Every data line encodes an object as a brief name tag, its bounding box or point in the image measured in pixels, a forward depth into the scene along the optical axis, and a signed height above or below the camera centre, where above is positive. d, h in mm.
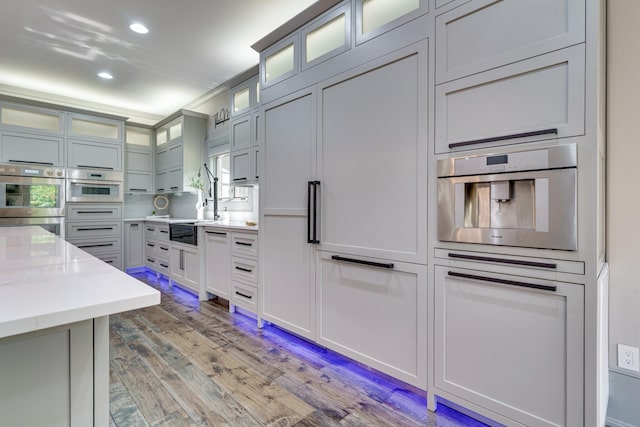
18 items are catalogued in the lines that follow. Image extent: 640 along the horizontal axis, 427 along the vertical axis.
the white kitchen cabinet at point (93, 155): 4539 +849
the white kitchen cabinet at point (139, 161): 5258 +859
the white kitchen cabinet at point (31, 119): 4094 +1292
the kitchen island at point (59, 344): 581 -299
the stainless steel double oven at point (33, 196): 4035 +189
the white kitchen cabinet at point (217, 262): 3266 -575
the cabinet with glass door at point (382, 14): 1728 +1190
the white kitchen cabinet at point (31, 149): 4067 +842
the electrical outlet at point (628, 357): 1550 -750
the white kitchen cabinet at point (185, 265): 3721 -713
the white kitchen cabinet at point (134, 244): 5043 -568
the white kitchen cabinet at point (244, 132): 3428 +919
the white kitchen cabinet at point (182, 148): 4668 +984
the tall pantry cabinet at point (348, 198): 1738 +84
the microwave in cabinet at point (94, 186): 4516 +370
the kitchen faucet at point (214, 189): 4473 +318
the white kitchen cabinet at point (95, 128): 4566 +1298
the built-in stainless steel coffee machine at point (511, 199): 1250 +56
